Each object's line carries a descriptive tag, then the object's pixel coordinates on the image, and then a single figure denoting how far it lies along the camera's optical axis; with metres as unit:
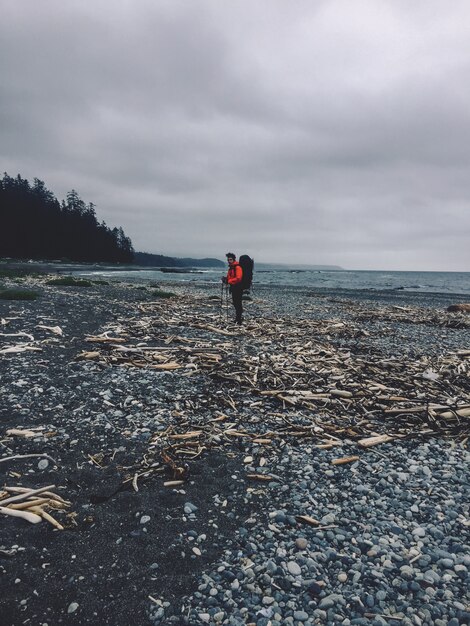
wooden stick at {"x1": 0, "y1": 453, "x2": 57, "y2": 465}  6.17
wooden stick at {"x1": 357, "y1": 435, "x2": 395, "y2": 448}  7.12
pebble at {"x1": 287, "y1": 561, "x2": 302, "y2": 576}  4.22
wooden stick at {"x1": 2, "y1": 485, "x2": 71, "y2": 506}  5.32
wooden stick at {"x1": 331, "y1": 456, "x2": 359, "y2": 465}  6.50
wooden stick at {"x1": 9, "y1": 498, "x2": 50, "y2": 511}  5.09
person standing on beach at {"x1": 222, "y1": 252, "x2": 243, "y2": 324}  17.44
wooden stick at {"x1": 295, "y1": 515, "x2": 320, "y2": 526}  5.00
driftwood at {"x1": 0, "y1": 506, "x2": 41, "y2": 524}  4.88
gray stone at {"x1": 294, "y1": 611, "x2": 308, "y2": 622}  3.71
